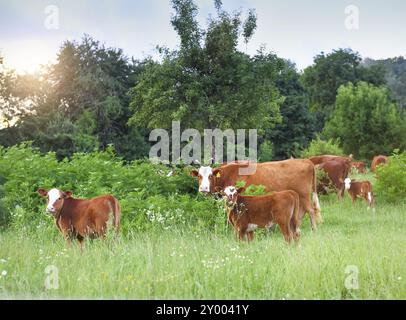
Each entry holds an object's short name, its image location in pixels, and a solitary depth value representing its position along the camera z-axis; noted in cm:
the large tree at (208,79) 2591
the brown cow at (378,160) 2978
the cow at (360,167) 3127
